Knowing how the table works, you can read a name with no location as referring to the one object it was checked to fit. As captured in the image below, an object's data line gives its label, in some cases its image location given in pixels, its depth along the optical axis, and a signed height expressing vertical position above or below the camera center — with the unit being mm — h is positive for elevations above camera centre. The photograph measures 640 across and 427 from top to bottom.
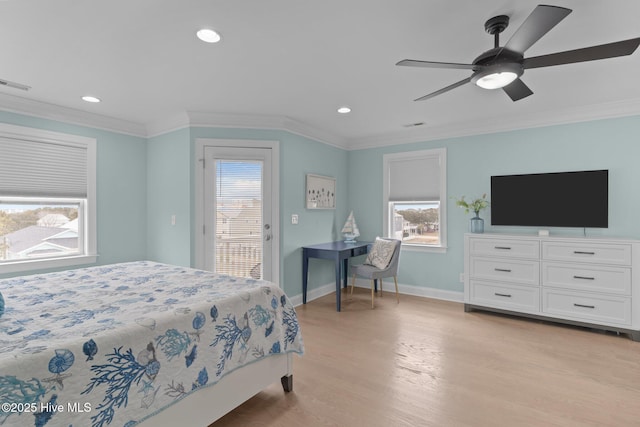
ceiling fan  1587 +888
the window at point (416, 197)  4527 +207
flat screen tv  3500 +143
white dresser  3135 -722
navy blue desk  3965 -537
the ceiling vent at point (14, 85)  2800 +1138
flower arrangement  4078 +96
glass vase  4020 -168
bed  1151 -599
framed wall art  4449 +284
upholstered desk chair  4121 -688
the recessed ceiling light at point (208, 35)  2084 +1171
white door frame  3848 +231
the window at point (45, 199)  3285 +136
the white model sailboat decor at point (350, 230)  4820 -277
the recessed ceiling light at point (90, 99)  3273 +1166
